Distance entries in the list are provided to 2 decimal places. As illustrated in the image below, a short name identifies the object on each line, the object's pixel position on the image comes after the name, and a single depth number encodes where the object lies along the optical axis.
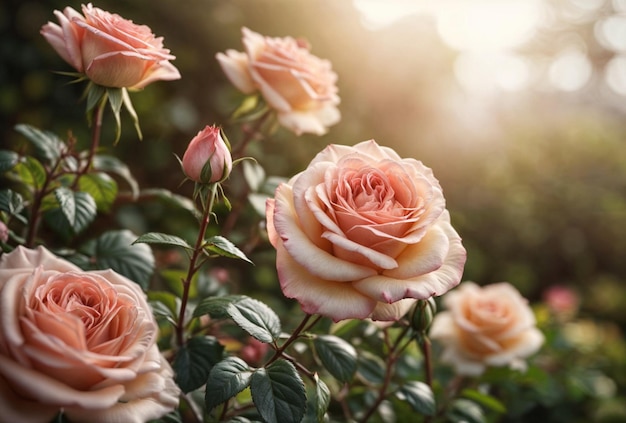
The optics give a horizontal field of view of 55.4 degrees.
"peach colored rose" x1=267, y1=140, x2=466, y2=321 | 0.56
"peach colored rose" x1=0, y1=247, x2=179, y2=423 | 0.49
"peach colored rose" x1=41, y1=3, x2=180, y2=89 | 0.68
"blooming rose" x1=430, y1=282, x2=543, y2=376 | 1.13
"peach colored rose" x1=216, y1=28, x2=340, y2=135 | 0.92
